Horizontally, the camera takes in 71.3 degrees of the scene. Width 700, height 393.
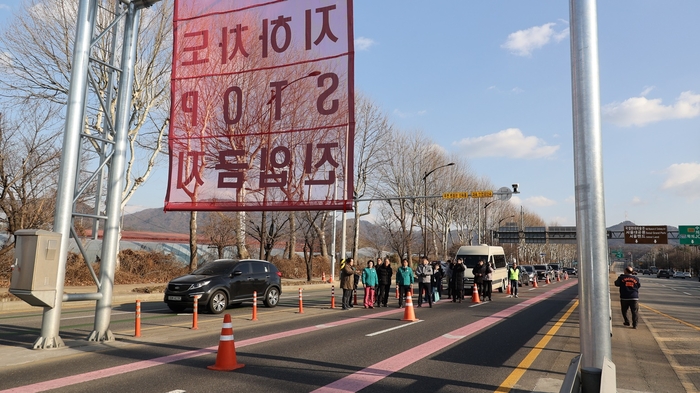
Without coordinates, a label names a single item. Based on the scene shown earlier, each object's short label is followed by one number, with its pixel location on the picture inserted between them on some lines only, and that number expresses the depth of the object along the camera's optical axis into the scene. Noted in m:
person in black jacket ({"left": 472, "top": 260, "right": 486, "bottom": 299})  21.83
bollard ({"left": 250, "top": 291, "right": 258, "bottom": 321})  13.49
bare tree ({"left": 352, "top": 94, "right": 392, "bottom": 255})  41.75
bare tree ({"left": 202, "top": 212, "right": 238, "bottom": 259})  36.88
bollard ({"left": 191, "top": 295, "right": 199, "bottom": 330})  11.44
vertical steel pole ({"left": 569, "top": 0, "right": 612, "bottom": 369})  5.19
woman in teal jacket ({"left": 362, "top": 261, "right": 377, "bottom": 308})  18.12
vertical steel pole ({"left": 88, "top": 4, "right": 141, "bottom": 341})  9.67
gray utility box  8.38
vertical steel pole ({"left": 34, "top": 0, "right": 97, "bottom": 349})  8.77
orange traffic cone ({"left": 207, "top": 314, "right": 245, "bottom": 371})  7.36
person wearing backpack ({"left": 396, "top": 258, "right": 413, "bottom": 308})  18.27
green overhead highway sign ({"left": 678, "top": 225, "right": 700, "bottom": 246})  70.00
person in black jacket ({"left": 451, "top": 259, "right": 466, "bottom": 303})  21.26
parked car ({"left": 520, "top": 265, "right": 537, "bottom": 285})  37.56
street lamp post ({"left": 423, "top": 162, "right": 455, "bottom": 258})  41.78
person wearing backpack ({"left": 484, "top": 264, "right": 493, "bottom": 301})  21.83
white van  26.00
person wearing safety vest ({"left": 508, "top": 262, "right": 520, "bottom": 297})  24.84
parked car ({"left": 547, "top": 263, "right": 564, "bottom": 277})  54.73
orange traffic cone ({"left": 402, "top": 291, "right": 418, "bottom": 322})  14.17
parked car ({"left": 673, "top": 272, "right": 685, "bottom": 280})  88.59
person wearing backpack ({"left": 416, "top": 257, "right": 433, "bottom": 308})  18.38
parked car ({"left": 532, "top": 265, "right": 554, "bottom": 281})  46.28
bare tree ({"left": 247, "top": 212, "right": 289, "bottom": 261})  36.28
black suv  14.97
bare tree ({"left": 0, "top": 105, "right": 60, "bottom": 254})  21.03
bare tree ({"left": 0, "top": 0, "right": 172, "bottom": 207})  23.75
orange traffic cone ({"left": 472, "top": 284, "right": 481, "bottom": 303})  20.86
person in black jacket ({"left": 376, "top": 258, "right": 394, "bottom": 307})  18.34
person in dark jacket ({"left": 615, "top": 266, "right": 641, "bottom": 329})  13.23
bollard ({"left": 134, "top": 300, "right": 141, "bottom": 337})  10.28
